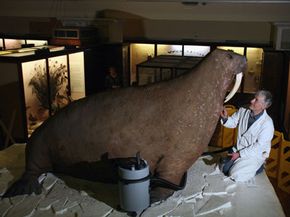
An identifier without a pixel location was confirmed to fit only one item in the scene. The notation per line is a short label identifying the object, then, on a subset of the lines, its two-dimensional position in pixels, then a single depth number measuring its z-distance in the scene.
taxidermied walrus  2.74
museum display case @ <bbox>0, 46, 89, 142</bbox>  4.78
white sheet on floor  2.64
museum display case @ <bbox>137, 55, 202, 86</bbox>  5.00
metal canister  2.47
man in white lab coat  2.93
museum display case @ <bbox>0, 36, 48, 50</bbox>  7.80
